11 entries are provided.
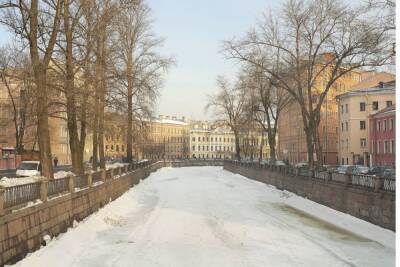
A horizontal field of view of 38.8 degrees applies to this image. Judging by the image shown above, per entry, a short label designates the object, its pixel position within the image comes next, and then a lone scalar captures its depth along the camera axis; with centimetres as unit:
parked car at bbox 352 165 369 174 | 4362
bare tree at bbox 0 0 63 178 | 2177
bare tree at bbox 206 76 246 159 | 7319
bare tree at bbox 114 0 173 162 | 3235
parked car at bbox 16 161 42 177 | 4006
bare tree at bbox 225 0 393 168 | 3216
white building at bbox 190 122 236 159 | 18212
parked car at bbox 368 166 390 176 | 4028
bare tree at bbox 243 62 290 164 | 4730
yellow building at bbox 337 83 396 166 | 7331
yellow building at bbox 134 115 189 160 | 17088
